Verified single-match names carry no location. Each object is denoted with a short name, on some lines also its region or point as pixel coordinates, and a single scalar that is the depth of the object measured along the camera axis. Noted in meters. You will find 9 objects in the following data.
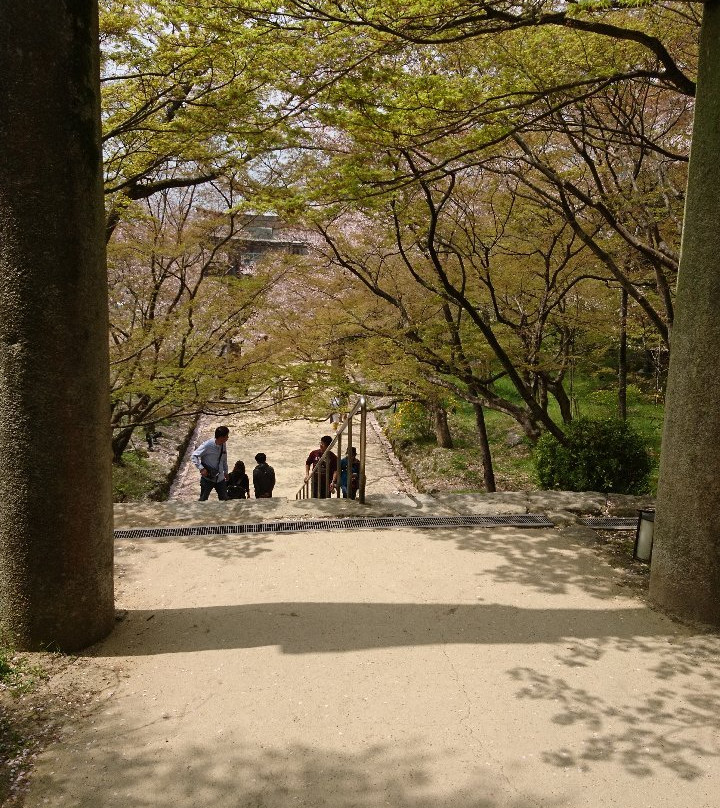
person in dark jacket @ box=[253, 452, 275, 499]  8.15
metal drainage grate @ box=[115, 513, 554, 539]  5.21
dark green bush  7.03
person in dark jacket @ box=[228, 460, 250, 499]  8.50
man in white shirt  8.05
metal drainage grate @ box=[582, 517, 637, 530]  5.43
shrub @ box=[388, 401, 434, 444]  15.46
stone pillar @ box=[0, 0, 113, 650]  2.77
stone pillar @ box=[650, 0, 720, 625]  3.43
